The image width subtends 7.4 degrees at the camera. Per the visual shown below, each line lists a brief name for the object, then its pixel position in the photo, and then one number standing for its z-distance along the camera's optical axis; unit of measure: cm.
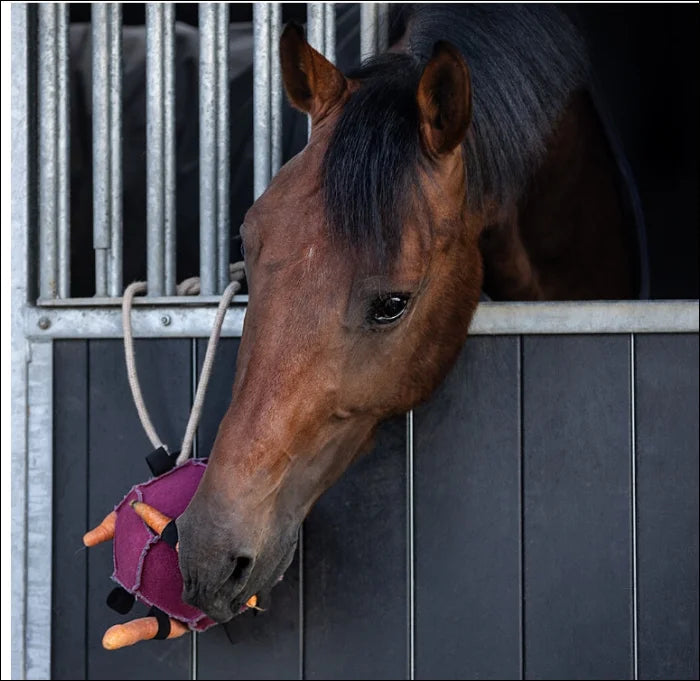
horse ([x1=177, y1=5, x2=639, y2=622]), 564
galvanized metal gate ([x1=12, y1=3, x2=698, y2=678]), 595
